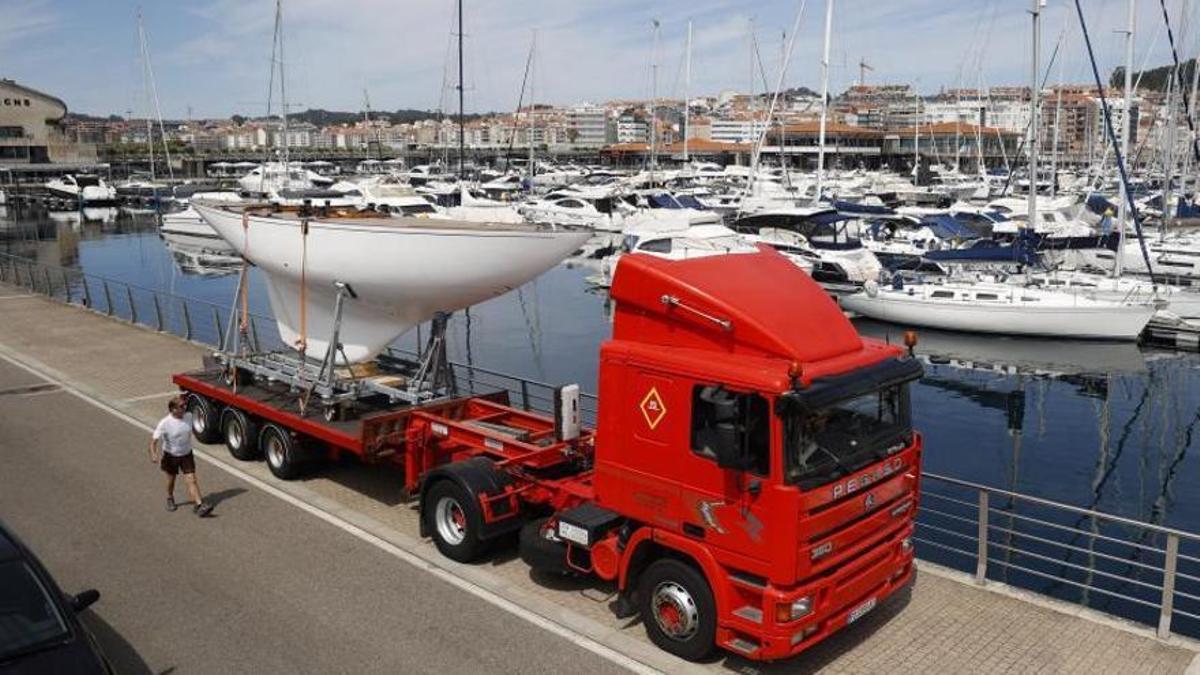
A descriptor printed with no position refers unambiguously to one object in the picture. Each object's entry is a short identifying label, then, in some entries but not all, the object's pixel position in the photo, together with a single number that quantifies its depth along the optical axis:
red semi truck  6.89
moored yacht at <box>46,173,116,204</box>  96.88
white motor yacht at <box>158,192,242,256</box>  63.59
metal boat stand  11.64
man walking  10.85
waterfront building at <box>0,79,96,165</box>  114.56
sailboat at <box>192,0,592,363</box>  10.73
